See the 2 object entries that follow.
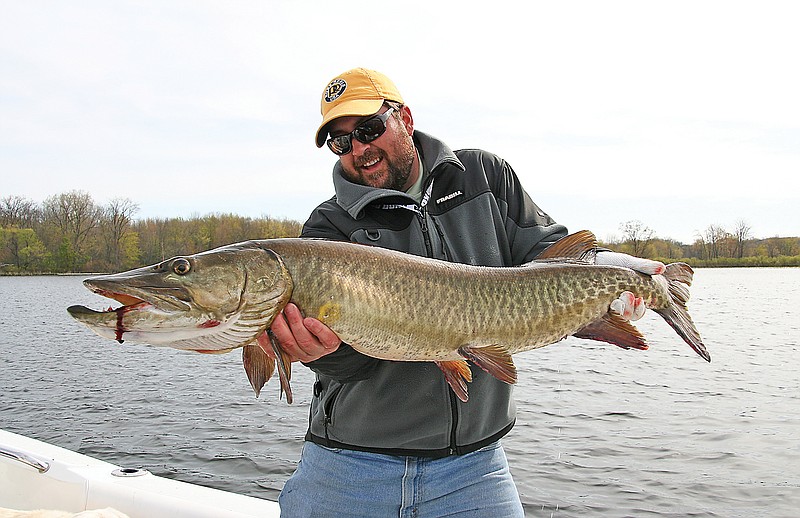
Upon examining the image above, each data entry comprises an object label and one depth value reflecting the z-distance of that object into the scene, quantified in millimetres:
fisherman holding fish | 2621
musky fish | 2331
